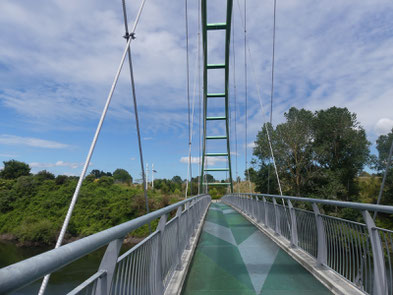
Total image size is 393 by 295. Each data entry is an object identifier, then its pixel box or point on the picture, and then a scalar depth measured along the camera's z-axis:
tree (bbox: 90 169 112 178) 108.93
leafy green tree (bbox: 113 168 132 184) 110.95
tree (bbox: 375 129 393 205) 23.55
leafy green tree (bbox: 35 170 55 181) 54.01
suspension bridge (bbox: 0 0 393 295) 1.34
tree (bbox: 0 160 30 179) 65.75
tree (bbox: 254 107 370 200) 27.80
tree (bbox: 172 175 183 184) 105.69
